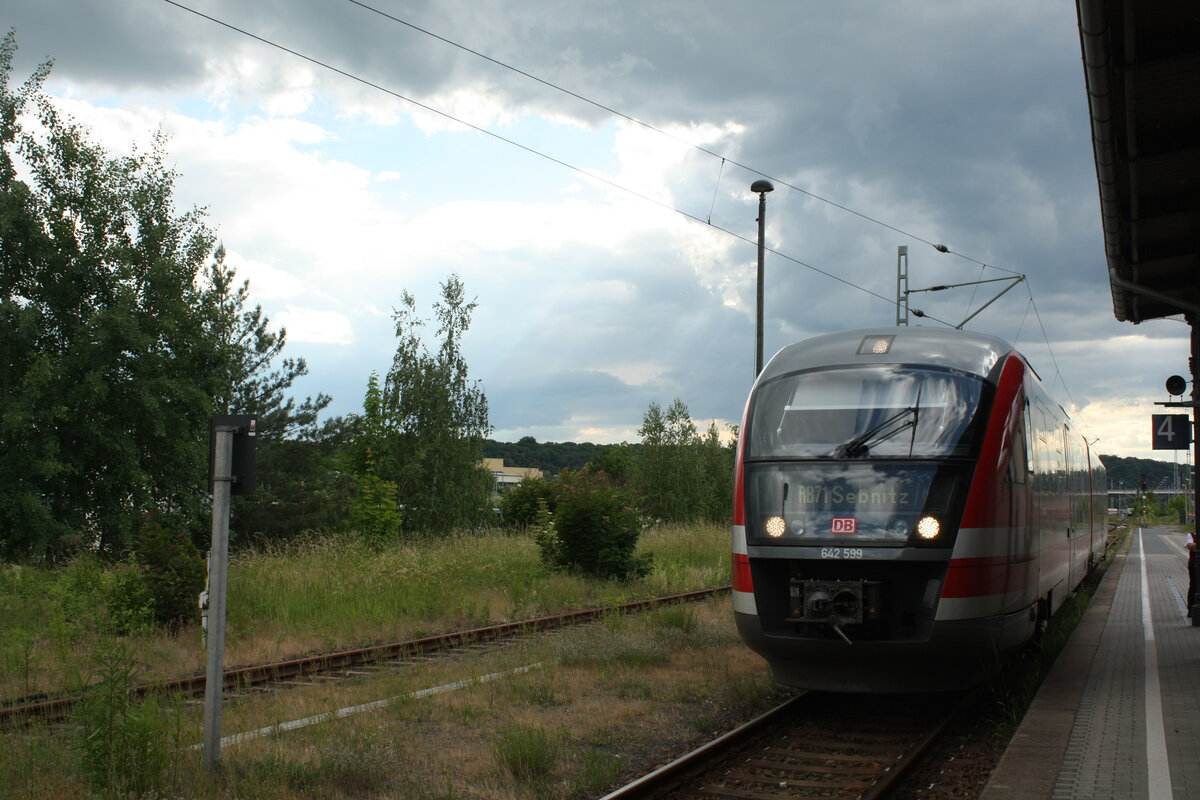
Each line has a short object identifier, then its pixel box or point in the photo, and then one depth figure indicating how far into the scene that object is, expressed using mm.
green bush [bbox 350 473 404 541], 30109
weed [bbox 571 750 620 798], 6309
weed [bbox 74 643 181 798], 5910
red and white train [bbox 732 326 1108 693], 7645
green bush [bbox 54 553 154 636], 11992
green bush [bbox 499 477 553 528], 40906
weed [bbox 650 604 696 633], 12852
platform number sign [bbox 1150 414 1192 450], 14766
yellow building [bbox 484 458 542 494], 136462
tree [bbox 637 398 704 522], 64875
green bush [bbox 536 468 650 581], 18766
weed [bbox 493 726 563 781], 6590
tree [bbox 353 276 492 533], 35531
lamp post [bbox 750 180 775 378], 21984
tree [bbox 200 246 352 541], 40562
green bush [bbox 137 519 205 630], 12484
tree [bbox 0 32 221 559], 26625
